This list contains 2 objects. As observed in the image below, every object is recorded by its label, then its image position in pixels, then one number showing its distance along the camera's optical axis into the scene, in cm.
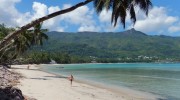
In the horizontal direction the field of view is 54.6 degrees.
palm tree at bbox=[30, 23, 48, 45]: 3334
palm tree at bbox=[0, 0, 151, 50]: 761
